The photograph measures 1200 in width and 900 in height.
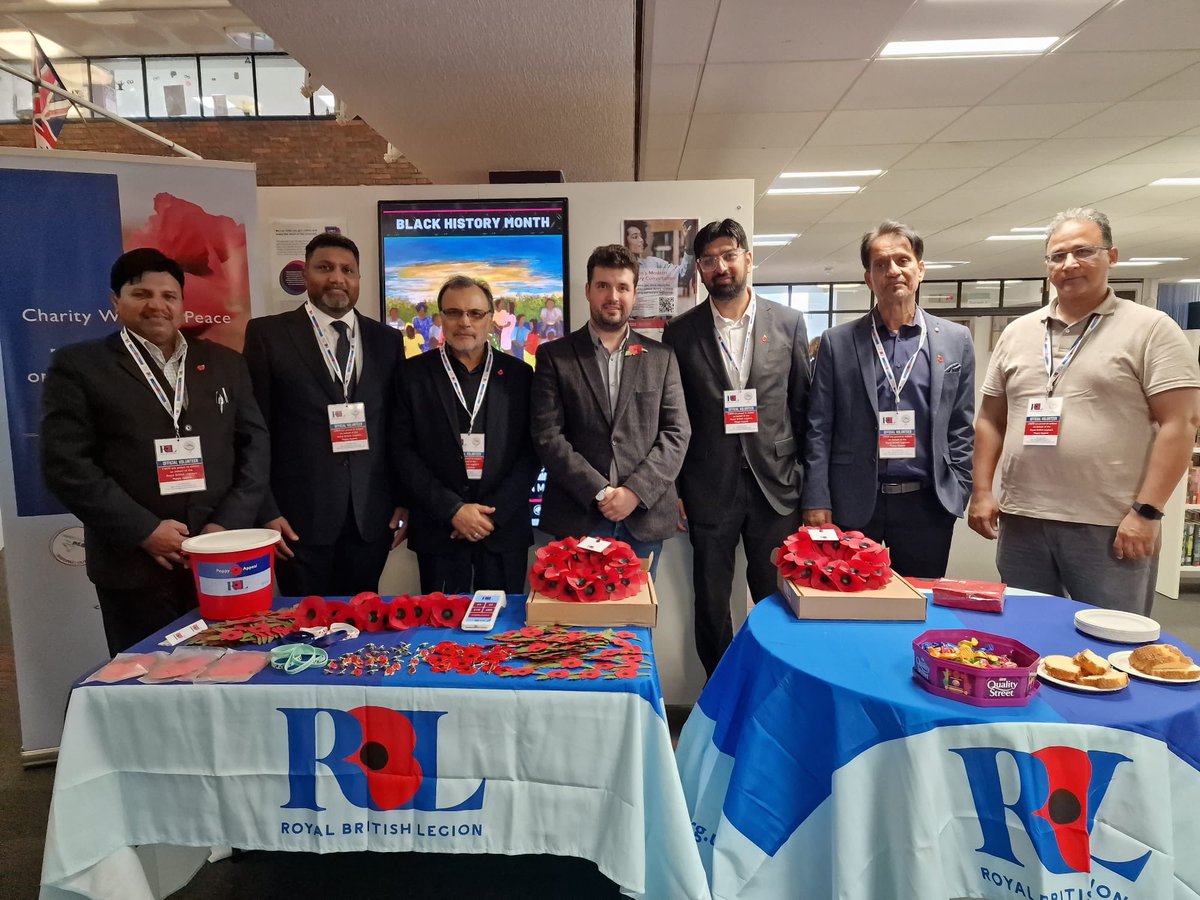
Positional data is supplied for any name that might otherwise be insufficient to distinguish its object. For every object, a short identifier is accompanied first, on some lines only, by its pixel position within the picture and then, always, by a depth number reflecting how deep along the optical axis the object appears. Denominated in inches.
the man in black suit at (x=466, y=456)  95.0
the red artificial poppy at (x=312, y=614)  70.4
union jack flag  135.6
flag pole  124.3
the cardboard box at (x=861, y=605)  67.7
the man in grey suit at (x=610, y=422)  94.6
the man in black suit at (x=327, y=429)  96.8
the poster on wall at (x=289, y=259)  123.6
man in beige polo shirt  85.2
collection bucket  72.7
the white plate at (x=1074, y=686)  52.6
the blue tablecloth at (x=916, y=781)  48.3
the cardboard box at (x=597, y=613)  69.1
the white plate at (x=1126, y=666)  53.1
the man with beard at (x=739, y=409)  100.2
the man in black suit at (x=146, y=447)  83.4
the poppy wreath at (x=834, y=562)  70.8
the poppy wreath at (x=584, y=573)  70.9
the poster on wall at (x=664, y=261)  120.7
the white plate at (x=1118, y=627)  61.5
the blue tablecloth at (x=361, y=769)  57.6
